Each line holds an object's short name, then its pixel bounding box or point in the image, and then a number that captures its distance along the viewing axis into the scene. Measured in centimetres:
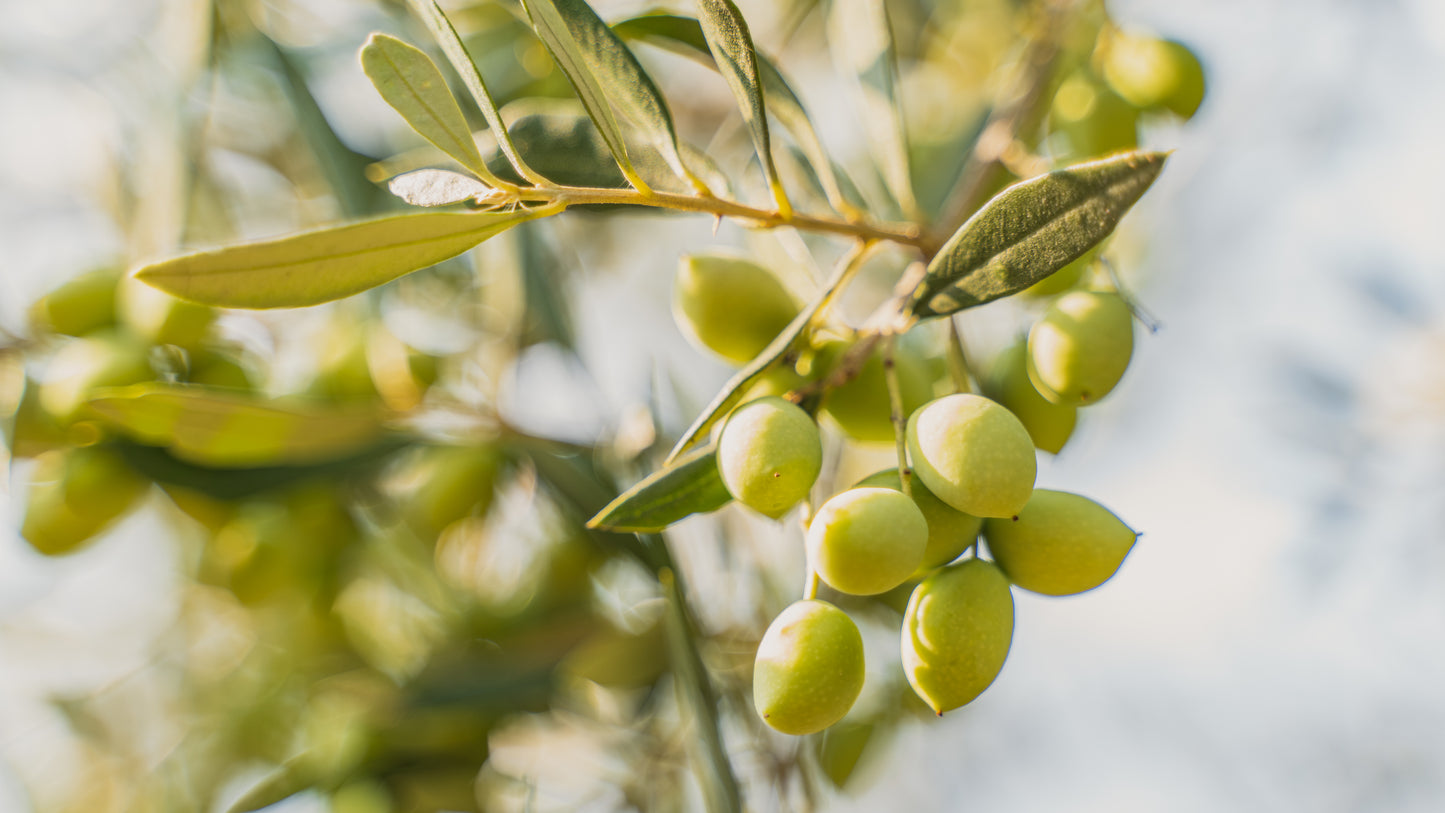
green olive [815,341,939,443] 44
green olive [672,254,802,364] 45
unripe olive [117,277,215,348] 52
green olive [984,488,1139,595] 41
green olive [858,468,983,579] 42
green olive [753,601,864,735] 40
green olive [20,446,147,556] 51
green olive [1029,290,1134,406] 42
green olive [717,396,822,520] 41
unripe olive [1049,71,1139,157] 51
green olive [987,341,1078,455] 45
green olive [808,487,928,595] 40
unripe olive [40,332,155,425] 50
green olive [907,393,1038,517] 40
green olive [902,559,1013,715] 41
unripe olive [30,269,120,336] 53
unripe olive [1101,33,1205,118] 51
